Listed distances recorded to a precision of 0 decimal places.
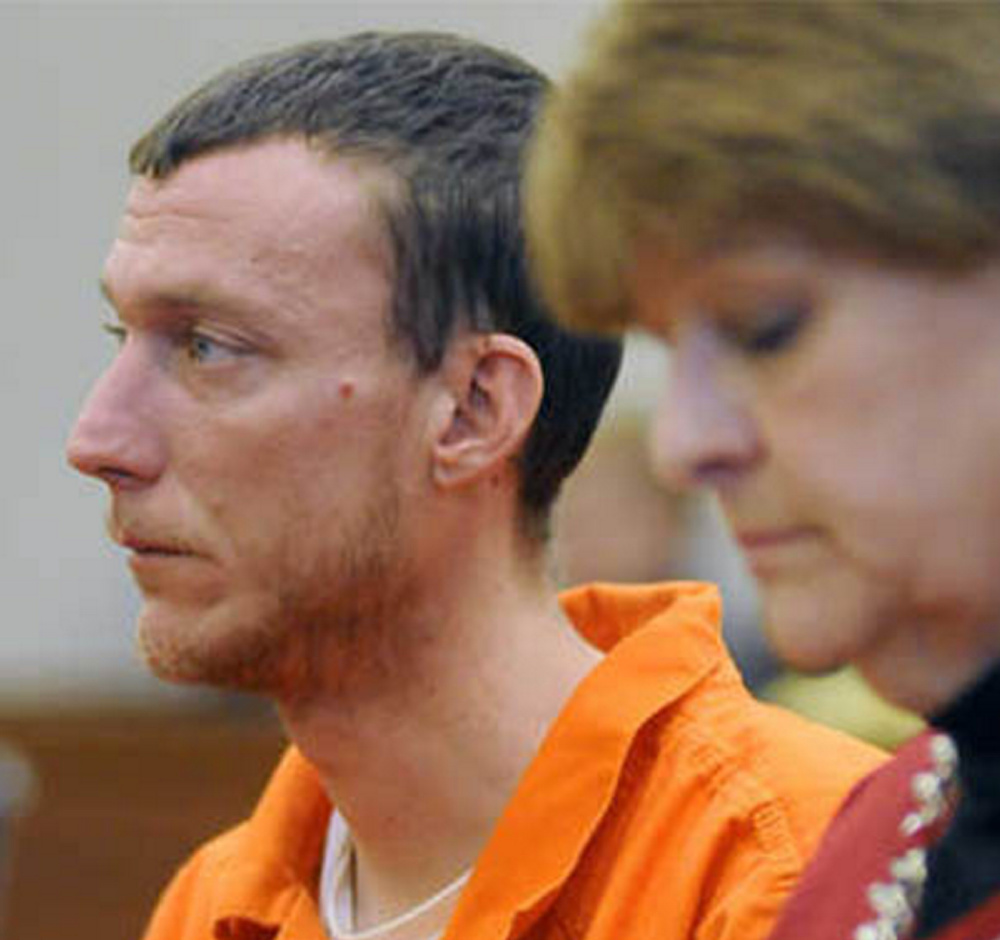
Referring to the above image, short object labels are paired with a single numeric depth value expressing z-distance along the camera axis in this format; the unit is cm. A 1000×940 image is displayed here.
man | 380
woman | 340
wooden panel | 526
